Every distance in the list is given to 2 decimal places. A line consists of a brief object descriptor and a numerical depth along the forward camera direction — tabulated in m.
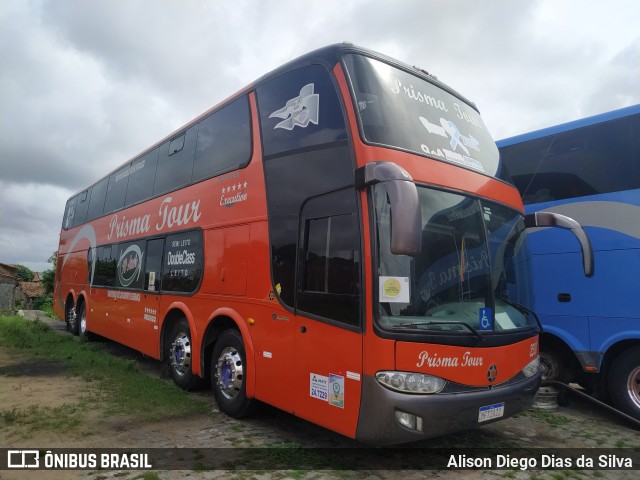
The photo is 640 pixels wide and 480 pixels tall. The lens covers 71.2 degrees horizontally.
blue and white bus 5.90
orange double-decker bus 3.69
